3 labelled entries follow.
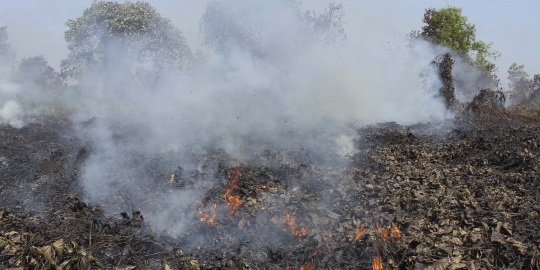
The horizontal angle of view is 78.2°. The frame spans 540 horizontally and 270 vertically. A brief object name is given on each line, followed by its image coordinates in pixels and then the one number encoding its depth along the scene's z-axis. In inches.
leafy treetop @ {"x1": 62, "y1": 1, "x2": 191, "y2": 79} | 778.8
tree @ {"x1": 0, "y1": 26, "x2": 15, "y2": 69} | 842.8
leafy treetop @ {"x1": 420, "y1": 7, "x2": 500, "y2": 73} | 868.6
